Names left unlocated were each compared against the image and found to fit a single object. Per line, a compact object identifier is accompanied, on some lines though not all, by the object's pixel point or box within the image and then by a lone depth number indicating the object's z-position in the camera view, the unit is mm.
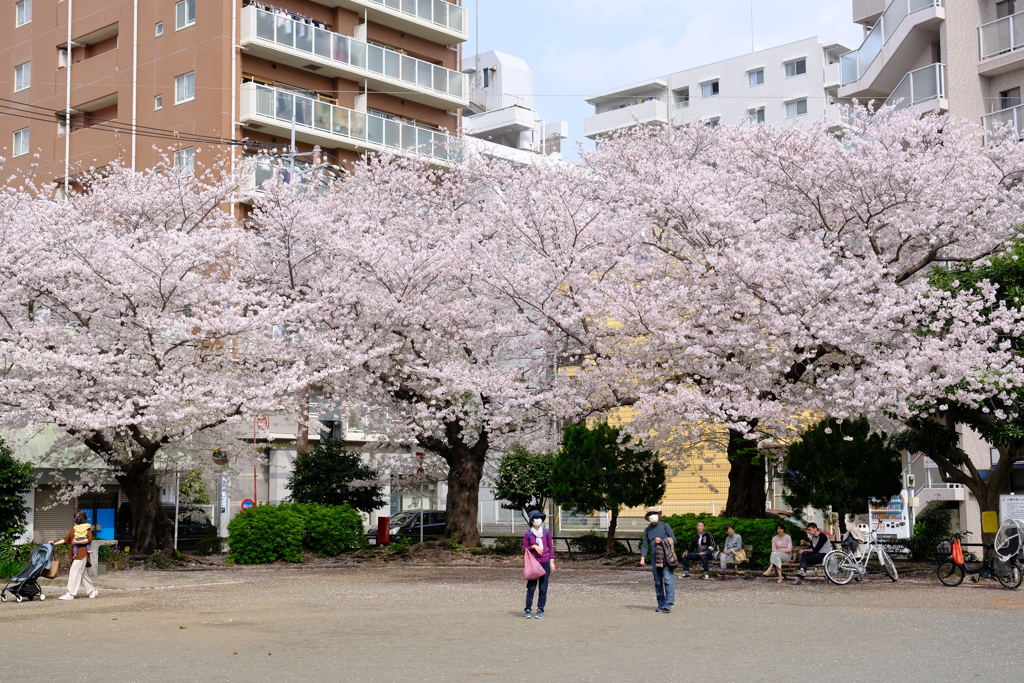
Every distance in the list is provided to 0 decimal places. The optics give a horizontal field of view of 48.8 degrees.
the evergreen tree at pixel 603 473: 28219
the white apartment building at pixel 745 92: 64188
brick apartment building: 41344
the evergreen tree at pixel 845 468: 23359
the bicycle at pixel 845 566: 21625
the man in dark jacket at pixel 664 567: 16562
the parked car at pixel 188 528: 34000
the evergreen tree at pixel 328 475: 33375
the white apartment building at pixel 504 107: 64375
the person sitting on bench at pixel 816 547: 22703
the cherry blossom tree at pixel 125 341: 24875
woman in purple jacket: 15734
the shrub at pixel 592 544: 31656
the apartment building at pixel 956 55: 32344
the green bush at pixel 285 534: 28547
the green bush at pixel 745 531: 24719
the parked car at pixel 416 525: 37656
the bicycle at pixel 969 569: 20031
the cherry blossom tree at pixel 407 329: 26984
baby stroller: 18938
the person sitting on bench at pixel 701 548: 23516
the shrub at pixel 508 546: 30250
